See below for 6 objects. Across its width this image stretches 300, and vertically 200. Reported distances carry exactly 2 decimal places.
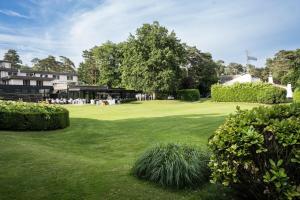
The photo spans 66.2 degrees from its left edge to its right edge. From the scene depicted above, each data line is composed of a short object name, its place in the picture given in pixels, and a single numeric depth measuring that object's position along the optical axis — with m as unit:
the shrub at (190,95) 39.89
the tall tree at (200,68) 50.04
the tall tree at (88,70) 64.21
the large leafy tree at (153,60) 37.13
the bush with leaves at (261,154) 2.83
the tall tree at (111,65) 50.23
